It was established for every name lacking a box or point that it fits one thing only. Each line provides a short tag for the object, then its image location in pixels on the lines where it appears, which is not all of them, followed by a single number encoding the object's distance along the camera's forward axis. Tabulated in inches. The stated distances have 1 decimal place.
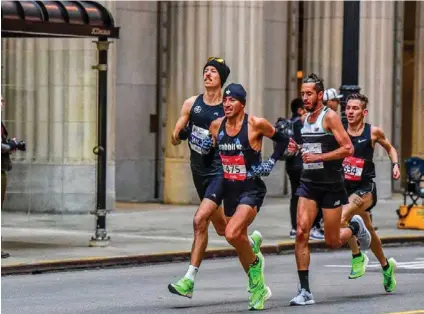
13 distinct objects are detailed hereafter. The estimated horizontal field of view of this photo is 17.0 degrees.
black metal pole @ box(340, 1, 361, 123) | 776.3
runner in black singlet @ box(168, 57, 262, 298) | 463.2
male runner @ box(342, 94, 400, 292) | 534.6
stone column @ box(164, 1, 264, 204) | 950.4
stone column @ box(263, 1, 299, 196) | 1035.9
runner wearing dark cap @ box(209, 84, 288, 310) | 457.4
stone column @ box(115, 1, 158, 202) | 964.0
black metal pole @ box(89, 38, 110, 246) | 661.3
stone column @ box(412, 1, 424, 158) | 1136.2
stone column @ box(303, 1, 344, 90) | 1031.6
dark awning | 609.3
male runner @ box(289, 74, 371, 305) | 479.5
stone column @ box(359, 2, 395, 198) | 1026.7
